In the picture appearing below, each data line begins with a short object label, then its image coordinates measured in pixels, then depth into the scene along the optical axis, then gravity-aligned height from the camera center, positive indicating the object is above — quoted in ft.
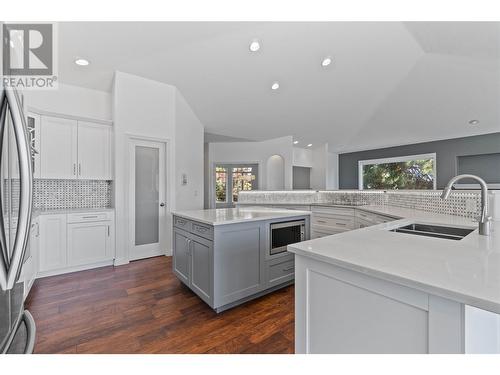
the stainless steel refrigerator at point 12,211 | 2.70 -0.30
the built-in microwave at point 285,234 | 7.70 -1.63
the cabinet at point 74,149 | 10.14 +1.75
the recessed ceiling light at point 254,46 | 10.31 +6.35
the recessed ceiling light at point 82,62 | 9.88 +5.38
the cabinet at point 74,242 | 9.37 -2.34
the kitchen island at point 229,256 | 6.53 -2.12
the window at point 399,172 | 20.74 +1.43
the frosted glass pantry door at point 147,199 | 11.75 -0.64
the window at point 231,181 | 22.72 +0.60
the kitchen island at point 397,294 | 2.12 -1.15
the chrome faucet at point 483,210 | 4.11 -0.41
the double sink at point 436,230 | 5.30 -1.08
